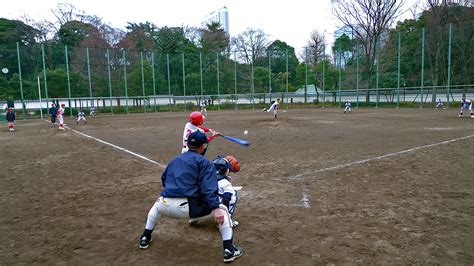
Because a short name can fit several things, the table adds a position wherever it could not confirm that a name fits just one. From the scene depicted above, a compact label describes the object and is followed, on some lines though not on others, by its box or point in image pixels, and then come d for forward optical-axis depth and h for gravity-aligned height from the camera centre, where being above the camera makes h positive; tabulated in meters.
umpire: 3.39 -0.90
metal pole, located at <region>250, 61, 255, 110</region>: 45.70 +1.59
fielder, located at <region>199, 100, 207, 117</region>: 34.67 -0.01
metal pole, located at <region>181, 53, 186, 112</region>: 44.20 +3.40
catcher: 4.18 -1.02
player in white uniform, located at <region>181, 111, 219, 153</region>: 5.74 -0.30
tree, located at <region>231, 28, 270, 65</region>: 57.45 +10.13
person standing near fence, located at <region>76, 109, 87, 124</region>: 25.88 -0.53
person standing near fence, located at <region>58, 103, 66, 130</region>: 19.95 -0.40
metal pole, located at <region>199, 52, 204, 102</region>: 45.18 +4.81
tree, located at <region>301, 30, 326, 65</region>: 48.57 +7.75
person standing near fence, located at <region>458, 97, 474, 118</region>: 21.86 -0.53
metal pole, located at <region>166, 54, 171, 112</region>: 43.58 +5.30
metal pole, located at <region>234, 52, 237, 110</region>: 46.68 +3.29
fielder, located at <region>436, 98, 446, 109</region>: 33.72 -0.65
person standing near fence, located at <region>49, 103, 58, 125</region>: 24.67 -0.29
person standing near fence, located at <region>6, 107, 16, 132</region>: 20.61 -0.28
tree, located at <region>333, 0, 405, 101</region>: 41.75 +10.02
